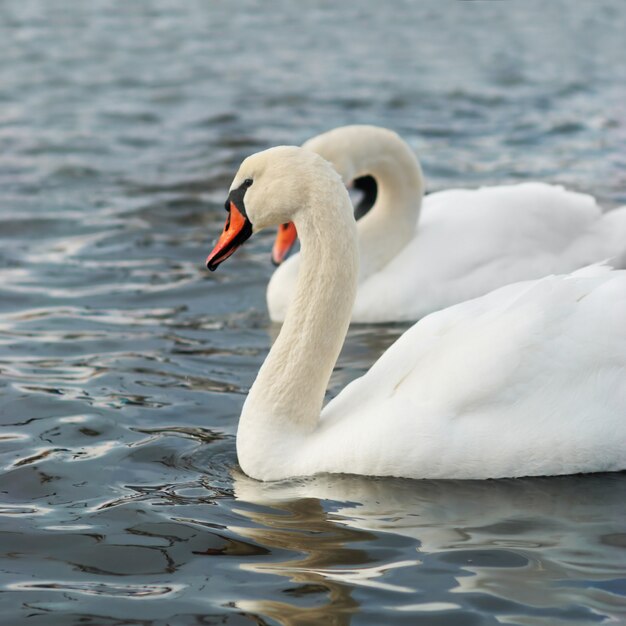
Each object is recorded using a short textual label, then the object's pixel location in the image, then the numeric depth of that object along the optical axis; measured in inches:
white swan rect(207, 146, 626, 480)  440.1
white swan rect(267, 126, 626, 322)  689.6
